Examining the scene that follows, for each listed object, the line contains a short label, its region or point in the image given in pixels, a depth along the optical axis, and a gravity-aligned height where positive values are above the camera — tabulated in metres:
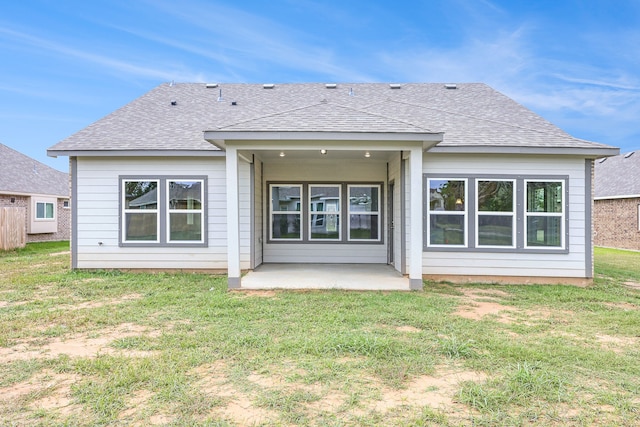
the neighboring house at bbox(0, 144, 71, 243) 16.66 +1.08
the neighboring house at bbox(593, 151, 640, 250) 17.03 +0.49
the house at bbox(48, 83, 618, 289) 6.55 +0.54
